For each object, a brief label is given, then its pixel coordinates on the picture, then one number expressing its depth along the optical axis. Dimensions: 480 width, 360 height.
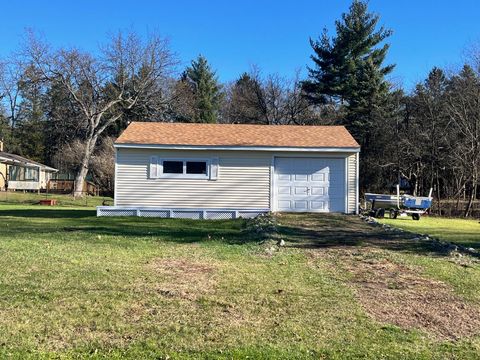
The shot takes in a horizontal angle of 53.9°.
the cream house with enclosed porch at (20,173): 38.50
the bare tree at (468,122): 25.33
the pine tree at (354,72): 34.50
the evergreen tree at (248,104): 41.22
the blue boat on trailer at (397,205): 19.05
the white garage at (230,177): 16.36
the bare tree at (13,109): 48.81
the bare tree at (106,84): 33.53
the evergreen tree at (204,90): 42.91
